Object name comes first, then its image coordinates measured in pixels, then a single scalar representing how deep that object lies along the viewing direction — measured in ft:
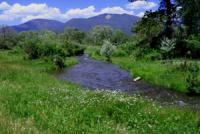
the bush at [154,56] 92.81
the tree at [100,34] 337.57
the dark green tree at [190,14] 96.14
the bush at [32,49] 122.30
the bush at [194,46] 89.24
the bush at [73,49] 146.46
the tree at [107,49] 114.16
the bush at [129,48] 116.36
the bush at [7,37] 199.44
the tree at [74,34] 319.73
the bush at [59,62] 92.75
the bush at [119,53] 122.14
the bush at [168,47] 94.03
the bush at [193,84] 49.56
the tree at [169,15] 103.12
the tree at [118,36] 290.97
